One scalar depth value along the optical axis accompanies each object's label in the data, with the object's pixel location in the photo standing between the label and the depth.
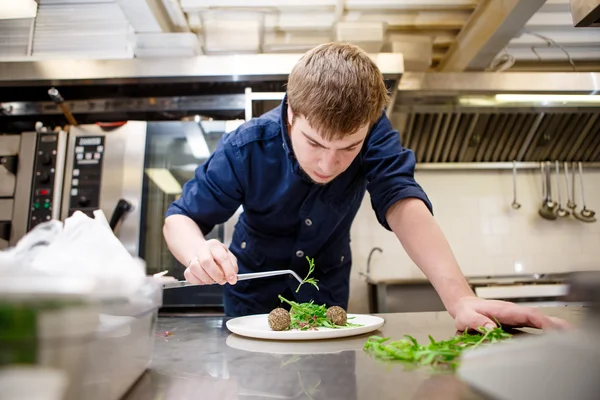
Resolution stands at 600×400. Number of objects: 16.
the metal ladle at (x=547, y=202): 2.88
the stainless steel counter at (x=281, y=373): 0.44
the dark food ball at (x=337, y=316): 0.86
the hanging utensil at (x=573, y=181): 2.95
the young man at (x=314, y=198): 0.88
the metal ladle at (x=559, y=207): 2.90
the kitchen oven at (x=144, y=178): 1.99
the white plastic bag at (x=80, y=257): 0.34
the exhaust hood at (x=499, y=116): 2.32
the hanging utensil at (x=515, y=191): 2.89
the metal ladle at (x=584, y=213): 2.90
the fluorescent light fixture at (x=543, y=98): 2.38
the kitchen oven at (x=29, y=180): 2.02
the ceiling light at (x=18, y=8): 1.18
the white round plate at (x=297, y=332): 0.74
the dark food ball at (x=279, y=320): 0.81
